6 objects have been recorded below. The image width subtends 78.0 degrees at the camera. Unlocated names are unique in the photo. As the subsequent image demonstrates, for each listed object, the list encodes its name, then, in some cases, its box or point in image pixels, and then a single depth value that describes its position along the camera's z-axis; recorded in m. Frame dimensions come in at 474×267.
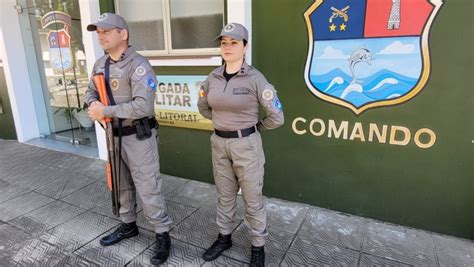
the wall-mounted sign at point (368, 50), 2.53
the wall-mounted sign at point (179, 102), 3.70
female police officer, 2.10
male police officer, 2.23
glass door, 5.36
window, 3.56
